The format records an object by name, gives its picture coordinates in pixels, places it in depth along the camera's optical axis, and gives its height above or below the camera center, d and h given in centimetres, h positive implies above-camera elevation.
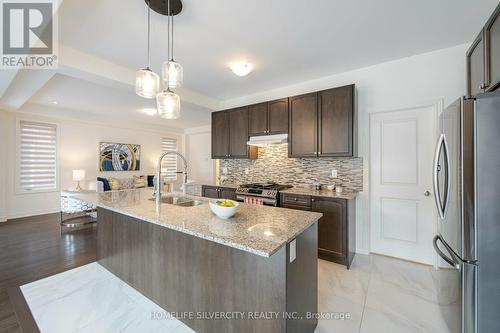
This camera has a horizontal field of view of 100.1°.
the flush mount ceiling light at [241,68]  288 +138
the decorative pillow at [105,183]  548 -42
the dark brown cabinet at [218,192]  378 -47
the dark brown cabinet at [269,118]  345 +86
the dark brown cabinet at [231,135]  394 +65
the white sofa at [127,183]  590 -44
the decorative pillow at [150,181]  686 -45
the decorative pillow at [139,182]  622 -44
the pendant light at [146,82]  186 +76
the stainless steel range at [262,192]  316 -40
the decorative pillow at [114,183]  559 -44
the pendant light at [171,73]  183 +83
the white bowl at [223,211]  154 -32
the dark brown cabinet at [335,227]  264 -78
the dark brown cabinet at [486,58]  167 +98
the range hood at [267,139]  339 +47
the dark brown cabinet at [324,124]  286 +63
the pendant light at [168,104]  204 +63
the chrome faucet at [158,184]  208 -17
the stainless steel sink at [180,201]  238 -39
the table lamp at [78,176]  497 -21
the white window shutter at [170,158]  792 +37
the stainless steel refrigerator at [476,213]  125 -29
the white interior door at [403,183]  269 -21
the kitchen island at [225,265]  121 -69
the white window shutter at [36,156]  489 +26
